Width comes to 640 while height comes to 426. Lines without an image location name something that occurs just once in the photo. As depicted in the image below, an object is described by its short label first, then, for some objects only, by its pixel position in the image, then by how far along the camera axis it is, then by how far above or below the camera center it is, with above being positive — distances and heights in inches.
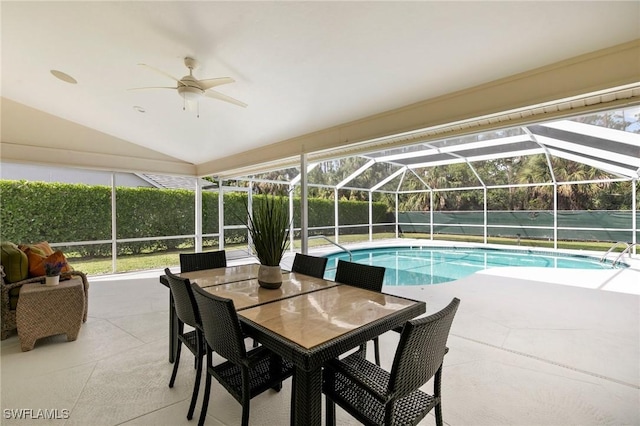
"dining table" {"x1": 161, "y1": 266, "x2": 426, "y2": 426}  51.8 -23.4
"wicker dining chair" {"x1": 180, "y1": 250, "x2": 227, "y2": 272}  118.3 -19.8
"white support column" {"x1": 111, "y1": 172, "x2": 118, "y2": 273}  244.6 -11.8
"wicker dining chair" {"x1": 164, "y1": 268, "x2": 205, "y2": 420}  74.5 -27.9
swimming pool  262.7 -55.9
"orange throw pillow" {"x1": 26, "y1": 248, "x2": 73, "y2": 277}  125.8 -20.2
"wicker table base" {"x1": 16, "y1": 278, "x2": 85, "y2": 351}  110.5 -38.0
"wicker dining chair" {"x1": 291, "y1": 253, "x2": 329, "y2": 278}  110.4 -20.7
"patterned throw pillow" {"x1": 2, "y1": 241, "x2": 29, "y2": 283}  119.1 -20.2
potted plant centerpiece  87.9 -7.4
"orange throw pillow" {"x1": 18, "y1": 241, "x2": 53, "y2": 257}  140.5 -16.5
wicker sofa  114.3 -34.1
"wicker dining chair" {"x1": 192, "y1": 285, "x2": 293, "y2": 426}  60.2 -32.8
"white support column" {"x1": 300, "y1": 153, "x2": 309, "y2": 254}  187.5 +7.7
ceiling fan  109.0 +49.8
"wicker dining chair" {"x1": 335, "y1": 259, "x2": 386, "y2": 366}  91.8 -21.1
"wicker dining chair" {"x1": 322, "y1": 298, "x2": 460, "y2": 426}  49.2 -32.4
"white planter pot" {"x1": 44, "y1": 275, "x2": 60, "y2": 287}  120.0 -27.1
